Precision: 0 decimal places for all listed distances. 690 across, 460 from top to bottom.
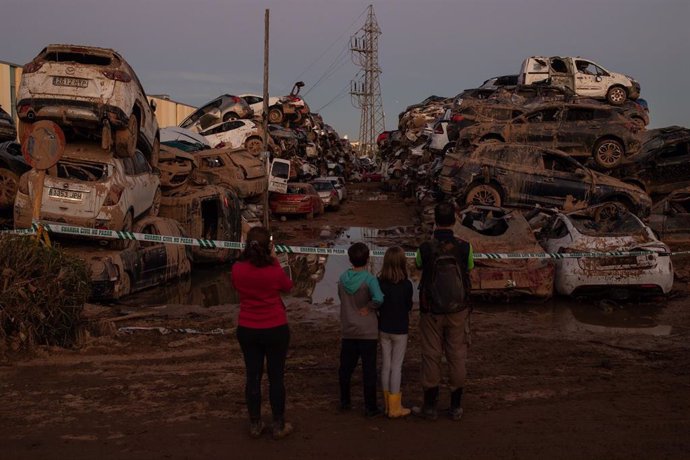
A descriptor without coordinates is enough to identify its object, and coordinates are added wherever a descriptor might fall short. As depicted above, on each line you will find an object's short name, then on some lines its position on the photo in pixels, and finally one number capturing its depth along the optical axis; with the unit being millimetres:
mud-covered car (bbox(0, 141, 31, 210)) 13367
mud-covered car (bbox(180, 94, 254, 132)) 27047
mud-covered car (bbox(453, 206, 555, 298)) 10281
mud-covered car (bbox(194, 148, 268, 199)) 18922
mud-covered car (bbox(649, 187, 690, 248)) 14987
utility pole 19703
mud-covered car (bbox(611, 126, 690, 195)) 18875
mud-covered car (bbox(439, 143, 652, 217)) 16953
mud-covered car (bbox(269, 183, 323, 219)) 23750
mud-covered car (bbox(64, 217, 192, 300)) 9875
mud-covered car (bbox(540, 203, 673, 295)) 10422
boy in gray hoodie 5227
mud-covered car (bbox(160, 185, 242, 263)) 13961
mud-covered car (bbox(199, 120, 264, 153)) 25422
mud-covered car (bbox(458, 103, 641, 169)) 20750
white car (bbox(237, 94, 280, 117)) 32938
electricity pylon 73562
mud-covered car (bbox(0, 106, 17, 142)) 16594
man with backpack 5230
